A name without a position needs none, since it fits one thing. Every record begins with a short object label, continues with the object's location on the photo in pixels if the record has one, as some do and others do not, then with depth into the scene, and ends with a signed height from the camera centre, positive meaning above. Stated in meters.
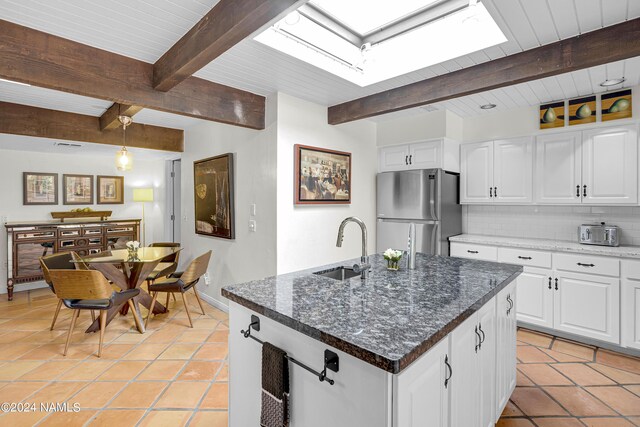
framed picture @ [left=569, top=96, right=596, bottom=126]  3.29 +1.02
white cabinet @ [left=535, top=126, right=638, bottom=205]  3.07 +0.43
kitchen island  1.06 -0.54
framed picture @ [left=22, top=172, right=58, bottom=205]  5.30 +0.36
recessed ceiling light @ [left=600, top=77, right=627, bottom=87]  2.94 +1.18
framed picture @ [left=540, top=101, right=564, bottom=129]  3.48 +1.03
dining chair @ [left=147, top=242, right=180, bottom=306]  3.96 -0.75
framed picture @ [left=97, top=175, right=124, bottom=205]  6.09 +0.39
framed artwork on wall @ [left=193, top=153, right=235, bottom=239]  3.90 +0.18
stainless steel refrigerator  3.81 +0.01
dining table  3.42 -0.65
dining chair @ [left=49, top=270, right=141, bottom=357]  2.81 -0.72
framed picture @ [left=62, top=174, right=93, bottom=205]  5.68 +0.37
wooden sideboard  4.75 -0.50
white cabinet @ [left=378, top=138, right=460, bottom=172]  3.87 +0.68
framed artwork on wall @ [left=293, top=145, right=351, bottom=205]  3.43 +0.38
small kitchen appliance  3.17 -0.26
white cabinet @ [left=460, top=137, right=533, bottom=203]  3.66 +0.46
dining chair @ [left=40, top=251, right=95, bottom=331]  3.41 -0.59
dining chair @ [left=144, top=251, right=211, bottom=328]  3.52 -0.79
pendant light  3.49 +0.58
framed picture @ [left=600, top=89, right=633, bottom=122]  3.12 +1.03
